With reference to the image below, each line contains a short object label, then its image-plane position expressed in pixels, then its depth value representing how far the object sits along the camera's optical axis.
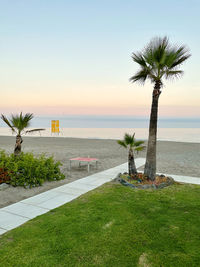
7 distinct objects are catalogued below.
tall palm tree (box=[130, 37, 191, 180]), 7.02
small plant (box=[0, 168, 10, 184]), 7.41
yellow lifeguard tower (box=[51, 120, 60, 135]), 34.75
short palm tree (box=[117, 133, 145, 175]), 7.80
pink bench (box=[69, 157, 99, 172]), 9.96
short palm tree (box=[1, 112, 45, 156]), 8.98
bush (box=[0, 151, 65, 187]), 7.48
